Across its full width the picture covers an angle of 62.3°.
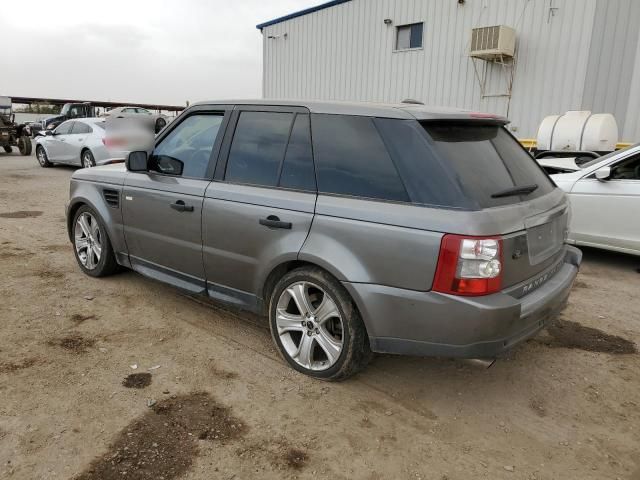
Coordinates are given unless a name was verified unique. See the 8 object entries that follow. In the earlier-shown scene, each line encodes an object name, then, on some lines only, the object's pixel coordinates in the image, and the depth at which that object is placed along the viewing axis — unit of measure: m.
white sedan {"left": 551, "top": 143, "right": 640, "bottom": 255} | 5.78
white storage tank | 9.44
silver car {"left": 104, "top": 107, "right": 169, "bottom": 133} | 10.20
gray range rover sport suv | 2.66
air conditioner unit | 12.76
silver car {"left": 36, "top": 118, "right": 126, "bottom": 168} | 13.09
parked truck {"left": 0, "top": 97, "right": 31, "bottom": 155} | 18.66
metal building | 11.91
